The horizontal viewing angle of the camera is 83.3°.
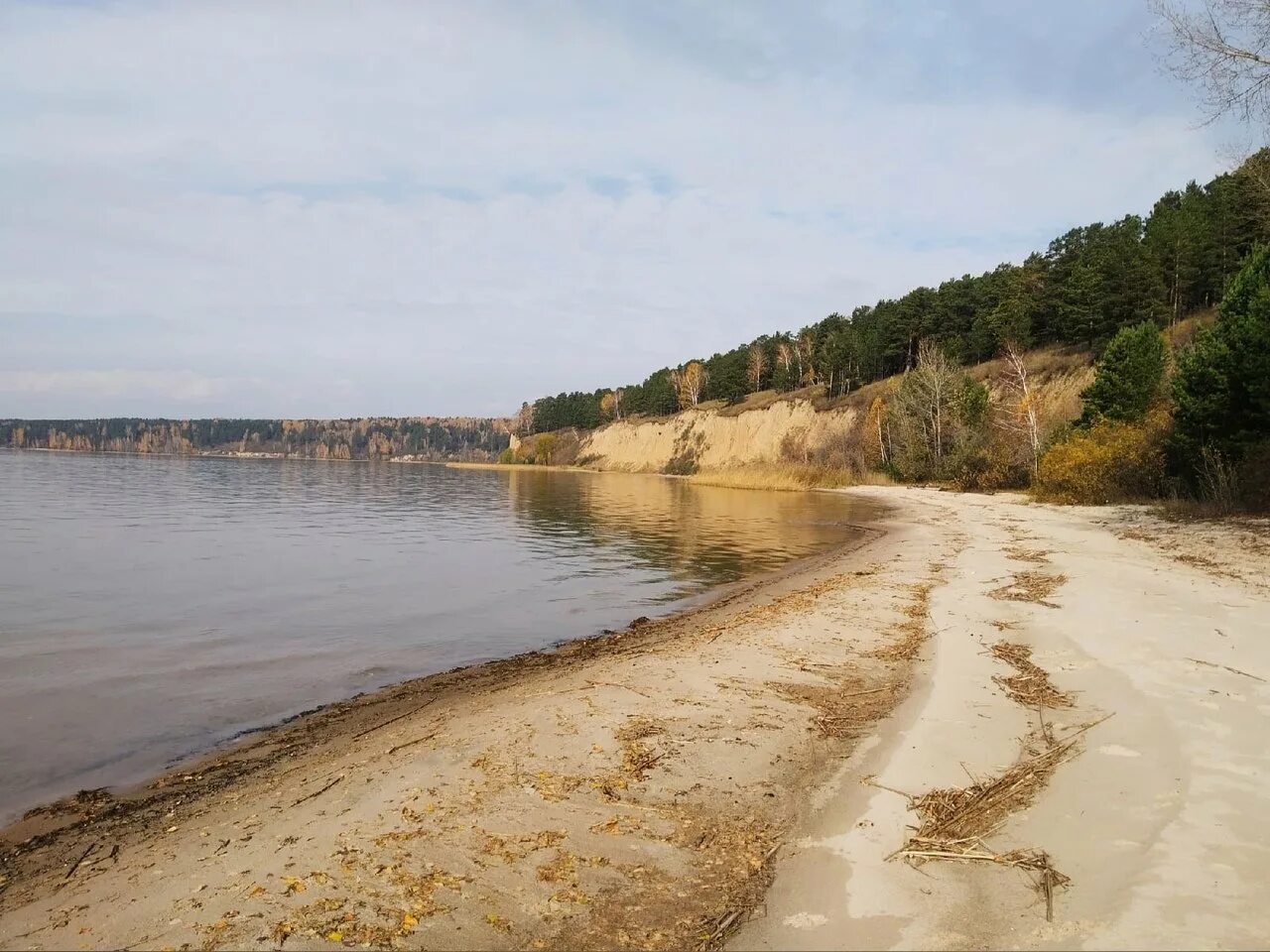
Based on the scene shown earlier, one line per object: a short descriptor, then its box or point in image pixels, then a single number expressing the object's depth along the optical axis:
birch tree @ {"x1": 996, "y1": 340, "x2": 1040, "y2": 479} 38.56
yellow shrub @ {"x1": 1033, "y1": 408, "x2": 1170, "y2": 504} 27.22
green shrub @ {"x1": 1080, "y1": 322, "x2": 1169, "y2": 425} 32.88
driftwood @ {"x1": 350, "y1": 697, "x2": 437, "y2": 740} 7.19
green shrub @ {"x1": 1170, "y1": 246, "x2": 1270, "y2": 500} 20.14
